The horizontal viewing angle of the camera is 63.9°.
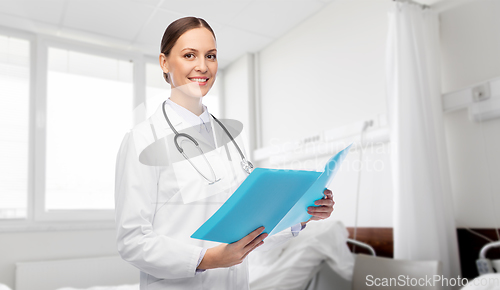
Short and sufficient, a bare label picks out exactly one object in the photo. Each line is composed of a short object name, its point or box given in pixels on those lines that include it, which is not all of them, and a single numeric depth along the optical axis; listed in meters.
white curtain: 2.02
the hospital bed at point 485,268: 1.52
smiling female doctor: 0.79
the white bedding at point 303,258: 2.24
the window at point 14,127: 3.23
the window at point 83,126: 3.45
